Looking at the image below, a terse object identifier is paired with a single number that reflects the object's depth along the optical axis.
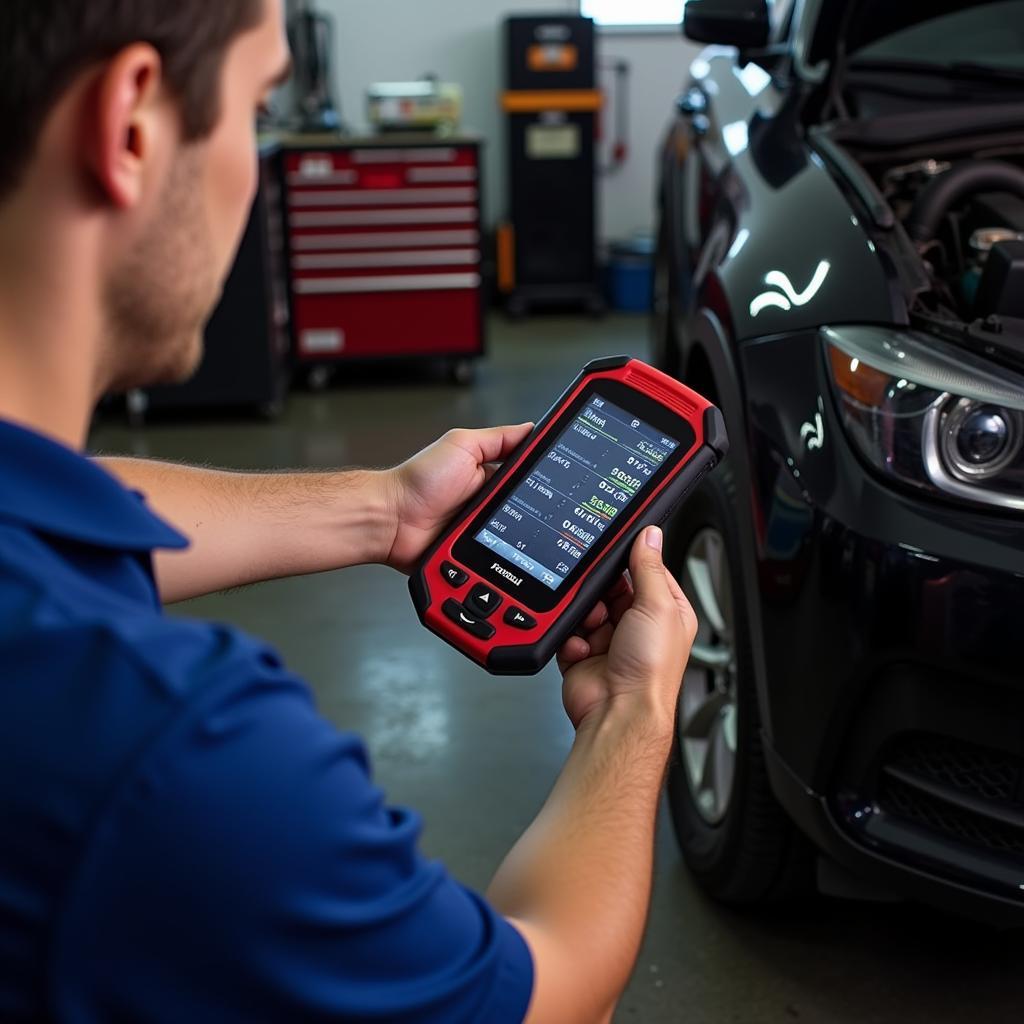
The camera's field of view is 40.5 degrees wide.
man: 0.52
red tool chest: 4.84
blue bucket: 6.48
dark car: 1.34
